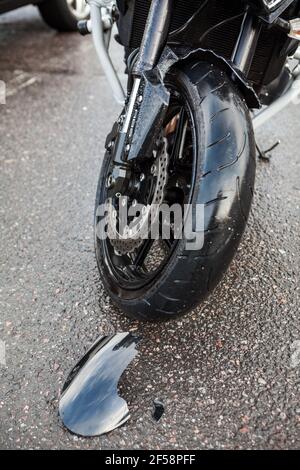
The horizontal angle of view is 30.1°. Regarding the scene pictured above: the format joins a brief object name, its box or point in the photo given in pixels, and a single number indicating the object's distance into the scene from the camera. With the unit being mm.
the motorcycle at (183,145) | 1690
